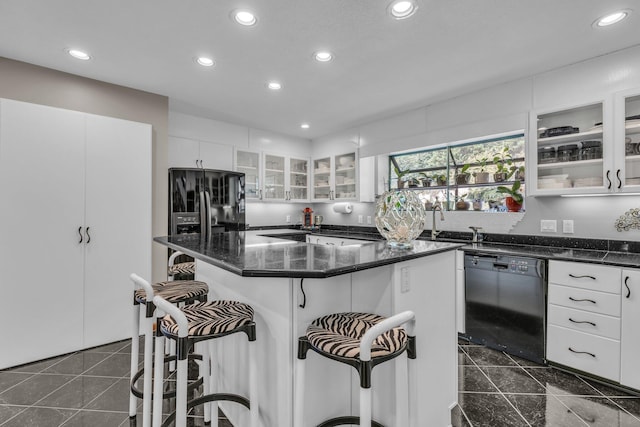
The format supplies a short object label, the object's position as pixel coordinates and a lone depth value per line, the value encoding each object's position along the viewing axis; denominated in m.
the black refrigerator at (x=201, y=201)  3.46
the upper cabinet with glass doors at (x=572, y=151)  2.49
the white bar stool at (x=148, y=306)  1.51
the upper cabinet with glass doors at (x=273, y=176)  4.64
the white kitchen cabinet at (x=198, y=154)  3.91
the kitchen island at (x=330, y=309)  1.35
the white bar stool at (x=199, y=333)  1.19
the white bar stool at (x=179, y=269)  2.36
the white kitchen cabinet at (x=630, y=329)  2.11
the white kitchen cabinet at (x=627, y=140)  2.38
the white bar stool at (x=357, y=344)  1.05
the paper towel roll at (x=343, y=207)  4.96
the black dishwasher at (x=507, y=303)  2.55
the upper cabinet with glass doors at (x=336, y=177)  4.70
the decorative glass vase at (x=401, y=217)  1.83
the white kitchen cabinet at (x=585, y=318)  2.20
